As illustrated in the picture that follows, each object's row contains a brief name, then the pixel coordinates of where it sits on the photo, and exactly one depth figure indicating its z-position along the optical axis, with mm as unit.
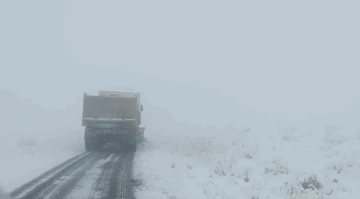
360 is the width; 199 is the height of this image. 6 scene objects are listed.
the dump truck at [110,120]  18562
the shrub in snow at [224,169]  10320
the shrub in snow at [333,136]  14162
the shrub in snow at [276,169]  9738
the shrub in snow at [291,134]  18347
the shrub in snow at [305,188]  7276
